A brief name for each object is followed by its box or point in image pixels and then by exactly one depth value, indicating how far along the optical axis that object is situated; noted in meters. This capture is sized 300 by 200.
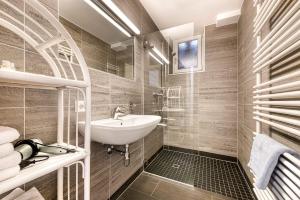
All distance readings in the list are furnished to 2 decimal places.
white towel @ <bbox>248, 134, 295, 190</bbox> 0.71
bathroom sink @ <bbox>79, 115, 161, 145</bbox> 0.89
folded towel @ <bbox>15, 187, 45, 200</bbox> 0.62
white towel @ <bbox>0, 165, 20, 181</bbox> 0.41
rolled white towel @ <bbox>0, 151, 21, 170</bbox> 0.42
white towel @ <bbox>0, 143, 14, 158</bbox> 0.43
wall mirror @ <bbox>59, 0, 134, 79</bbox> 1.05
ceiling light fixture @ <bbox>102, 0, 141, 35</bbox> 1.43
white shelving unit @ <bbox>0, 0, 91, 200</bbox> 0.44
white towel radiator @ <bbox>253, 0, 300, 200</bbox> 0.63
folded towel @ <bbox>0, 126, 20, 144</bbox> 0.44
